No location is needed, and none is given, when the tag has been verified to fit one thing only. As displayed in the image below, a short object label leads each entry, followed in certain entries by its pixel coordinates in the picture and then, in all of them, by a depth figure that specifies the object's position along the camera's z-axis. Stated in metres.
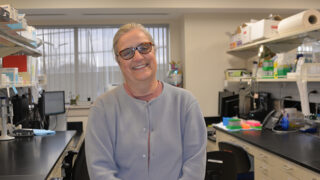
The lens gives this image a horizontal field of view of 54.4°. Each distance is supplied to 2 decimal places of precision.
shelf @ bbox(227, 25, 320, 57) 2.90
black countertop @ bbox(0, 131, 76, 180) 1.75
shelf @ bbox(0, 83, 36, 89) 2.61
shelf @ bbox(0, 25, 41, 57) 2.56
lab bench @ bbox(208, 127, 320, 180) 2.02
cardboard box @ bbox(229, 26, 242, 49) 4.34
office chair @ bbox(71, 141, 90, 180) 1.98
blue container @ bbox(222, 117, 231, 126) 3.65
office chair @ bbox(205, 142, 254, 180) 2.09
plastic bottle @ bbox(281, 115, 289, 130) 3.20
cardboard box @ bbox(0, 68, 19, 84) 2.86
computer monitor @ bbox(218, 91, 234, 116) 4.60
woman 1.28
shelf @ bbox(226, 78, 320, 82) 2.74
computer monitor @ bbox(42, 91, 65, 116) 3.96
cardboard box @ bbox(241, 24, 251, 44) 4.00
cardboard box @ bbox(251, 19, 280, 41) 3.61
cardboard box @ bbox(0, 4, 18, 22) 2.25
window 5.25
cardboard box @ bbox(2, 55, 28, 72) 3.34
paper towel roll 2.84
